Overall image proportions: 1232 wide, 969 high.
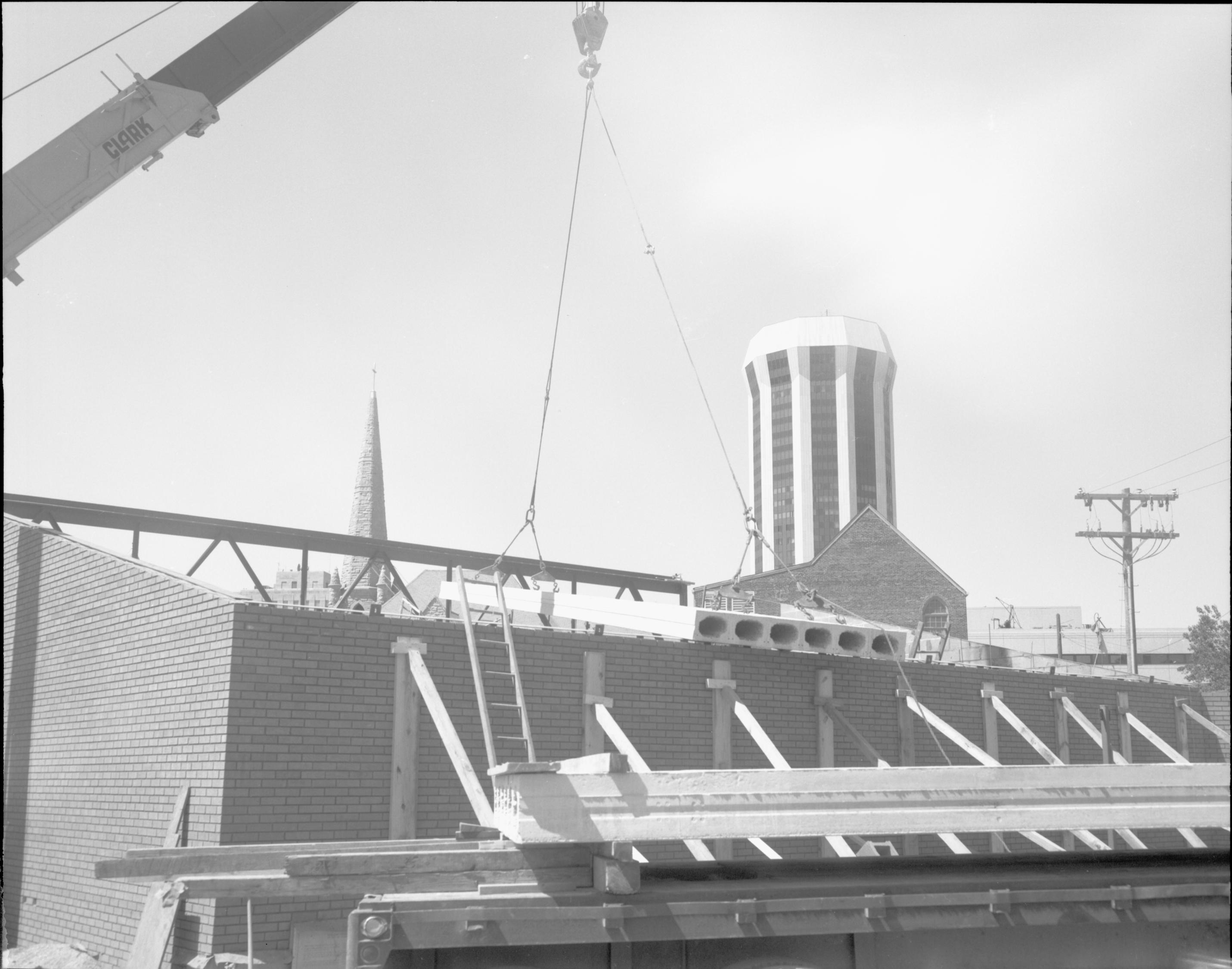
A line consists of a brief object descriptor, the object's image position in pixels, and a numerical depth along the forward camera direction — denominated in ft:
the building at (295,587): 231.09
